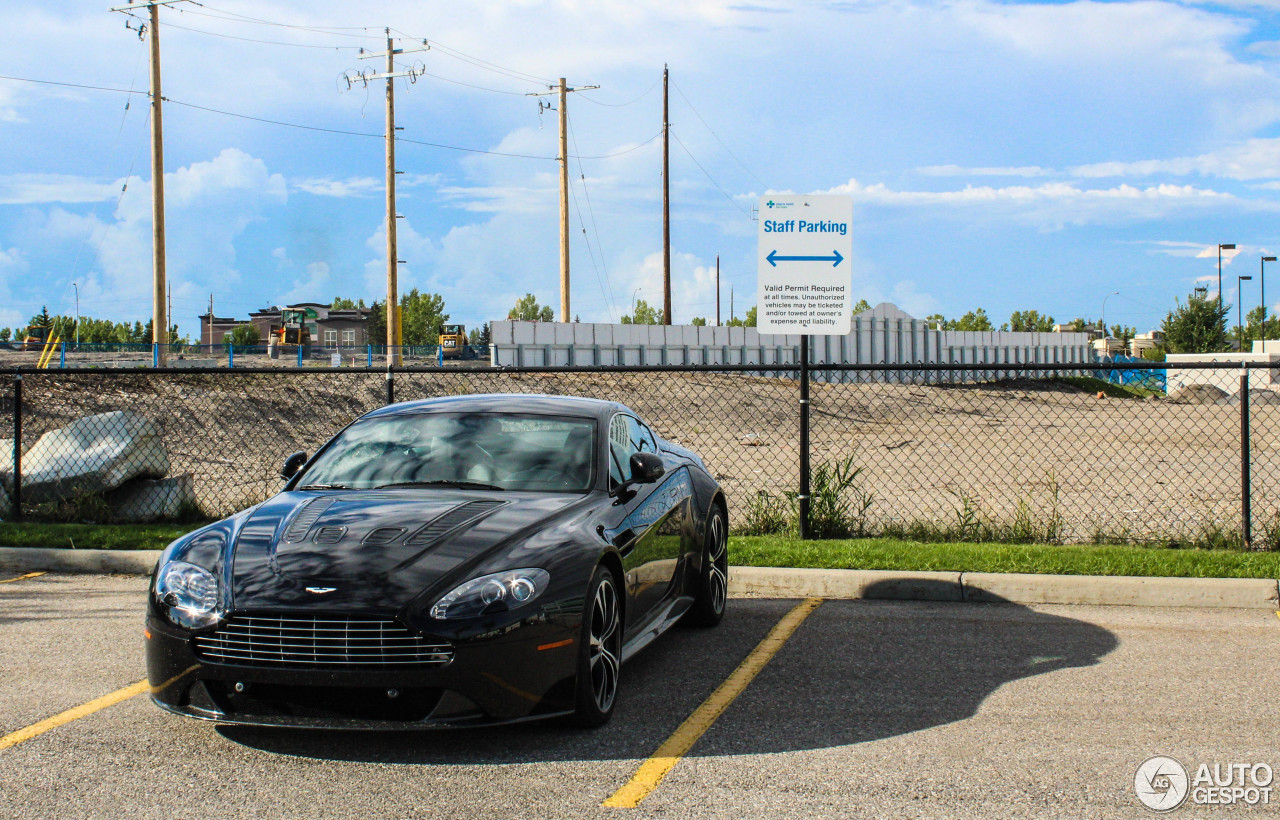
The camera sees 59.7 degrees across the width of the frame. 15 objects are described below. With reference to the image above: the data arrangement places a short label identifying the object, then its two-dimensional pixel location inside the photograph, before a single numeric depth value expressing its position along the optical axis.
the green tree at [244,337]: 113.31
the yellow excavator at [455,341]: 64.38
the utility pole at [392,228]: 36.94
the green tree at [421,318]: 115.44
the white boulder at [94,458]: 10.77
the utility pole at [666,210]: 47.16
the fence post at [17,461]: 10.66
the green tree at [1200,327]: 65.19
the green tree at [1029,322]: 142.06
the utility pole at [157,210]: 30.91
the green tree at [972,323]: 131.20
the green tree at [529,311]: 131.00
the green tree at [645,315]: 146.55
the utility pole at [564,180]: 40.53
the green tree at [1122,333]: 146.35
